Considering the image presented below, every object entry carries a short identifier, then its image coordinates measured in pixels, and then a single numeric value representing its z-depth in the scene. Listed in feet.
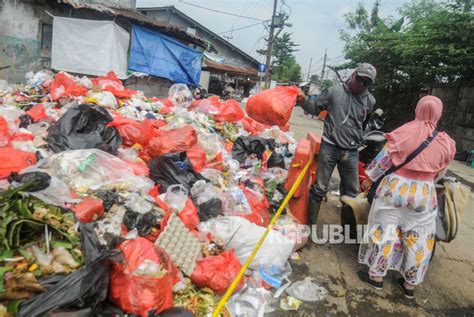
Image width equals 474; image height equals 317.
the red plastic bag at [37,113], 14.87
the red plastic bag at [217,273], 7.64
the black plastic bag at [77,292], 5.08
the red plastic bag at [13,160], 9.25
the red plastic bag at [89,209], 7.72
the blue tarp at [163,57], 31.48
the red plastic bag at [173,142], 12.65
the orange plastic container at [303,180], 11.79
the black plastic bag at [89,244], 6.31
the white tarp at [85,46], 27.63
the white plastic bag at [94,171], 9.74
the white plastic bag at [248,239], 9.01
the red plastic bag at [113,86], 20.58
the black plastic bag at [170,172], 10.99
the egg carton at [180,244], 7.83
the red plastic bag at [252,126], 21.38
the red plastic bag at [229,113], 20.67
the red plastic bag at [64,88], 18.29
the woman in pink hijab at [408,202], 8.40
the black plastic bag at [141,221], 8.33
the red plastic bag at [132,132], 13.52
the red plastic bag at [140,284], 6.02
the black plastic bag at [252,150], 16.05
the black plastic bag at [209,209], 9.86
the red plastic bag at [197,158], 13.07
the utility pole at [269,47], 66.49
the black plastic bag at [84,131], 11.62
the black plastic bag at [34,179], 7.48
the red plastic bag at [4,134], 11.14
